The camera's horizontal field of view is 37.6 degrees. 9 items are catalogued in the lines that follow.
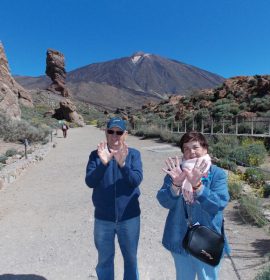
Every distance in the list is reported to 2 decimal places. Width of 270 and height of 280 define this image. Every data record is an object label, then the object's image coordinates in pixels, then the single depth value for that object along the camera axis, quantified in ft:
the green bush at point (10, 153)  46.91
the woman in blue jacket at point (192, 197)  8.48
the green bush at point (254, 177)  27.58
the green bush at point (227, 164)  33.31
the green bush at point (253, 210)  19.11
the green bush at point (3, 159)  41.60
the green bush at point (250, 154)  36.85
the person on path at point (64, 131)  93.57
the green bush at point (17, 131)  62.69
